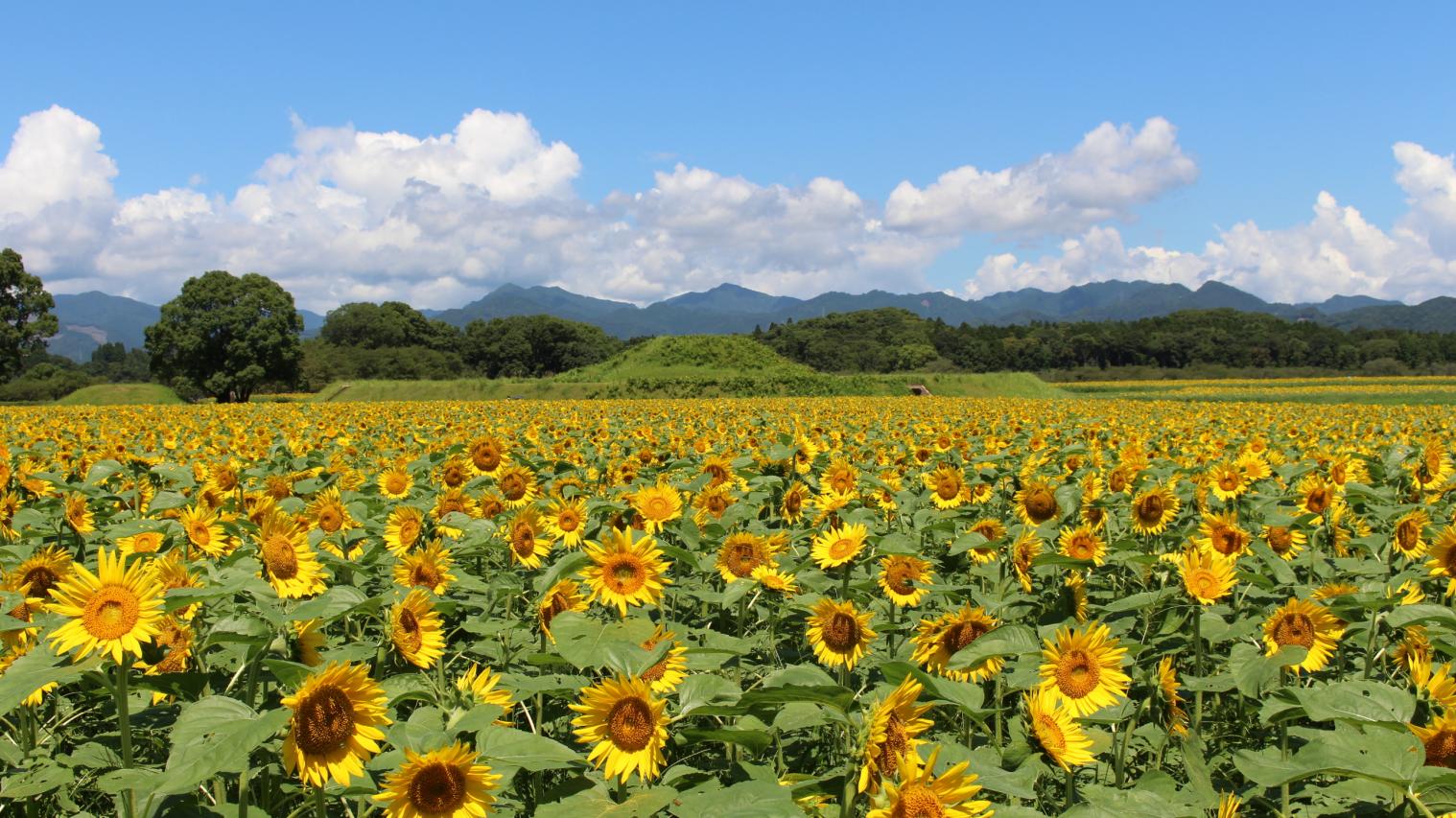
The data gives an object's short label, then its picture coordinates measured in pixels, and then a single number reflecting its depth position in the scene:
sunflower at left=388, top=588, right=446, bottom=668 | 2.55
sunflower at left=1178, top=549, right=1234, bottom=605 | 3.07
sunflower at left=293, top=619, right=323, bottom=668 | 2.29
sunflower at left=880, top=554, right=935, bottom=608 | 3.76
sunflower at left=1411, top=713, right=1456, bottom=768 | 2.22
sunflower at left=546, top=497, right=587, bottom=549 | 4.07
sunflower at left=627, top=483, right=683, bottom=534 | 4.01
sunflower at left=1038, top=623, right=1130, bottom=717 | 2.61
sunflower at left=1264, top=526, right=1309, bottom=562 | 4.60
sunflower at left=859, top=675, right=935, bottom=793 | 1.76
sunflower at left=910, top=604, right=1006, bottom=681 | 2.79
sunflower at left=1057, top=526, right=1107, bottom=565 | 4.06
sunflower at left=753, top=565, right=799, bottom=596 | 3.23
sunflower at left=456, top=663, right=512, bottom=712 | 2.21
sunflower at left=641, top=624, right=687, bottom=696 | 2.38
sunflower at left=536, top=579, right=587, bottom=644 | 3.10
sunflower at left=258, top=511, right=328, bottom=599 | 3.11
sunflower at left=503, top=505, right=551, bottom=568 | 3.78
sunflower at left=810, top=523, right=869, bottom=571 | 3.60
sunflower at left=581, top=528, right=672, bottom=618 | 2.82
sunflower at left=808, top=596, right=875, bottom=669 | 2.85
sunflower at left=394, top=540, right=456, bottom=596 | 3.27
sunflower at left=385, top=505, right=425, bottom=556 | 4.07
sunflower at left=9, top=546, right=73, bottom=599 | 2.92
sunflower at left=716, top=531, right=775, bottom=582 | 3.66
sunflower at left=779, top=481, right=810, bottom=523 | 5.54
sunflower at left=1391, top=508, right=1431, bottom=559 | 4.38
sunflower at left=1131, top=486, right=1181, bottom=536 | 4.62
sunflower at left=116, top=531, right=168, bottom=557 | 3.45
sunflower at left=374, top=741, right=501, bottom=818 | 1.78
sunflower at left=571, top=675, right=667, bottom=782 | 1.99
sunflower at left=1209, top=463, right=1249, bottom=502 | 5.57
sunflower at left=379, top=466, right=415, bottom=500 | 5.51
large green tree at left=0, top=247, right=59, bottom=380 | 56.75
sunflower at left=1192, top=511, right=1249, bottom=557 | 3.96
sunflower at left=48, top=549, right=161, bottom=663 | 2.03
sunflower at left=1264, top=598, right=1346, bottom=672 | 3.11
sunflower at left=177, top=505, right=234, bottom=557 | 3.68
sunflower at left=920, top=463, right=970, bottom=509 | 6.09
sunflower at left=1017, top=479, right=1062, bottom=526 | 4.90
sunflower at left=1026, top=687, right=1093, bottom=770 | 2.34
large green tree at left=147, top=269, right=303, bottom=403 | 58.72
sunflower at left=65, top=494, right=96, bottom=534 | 4.36
